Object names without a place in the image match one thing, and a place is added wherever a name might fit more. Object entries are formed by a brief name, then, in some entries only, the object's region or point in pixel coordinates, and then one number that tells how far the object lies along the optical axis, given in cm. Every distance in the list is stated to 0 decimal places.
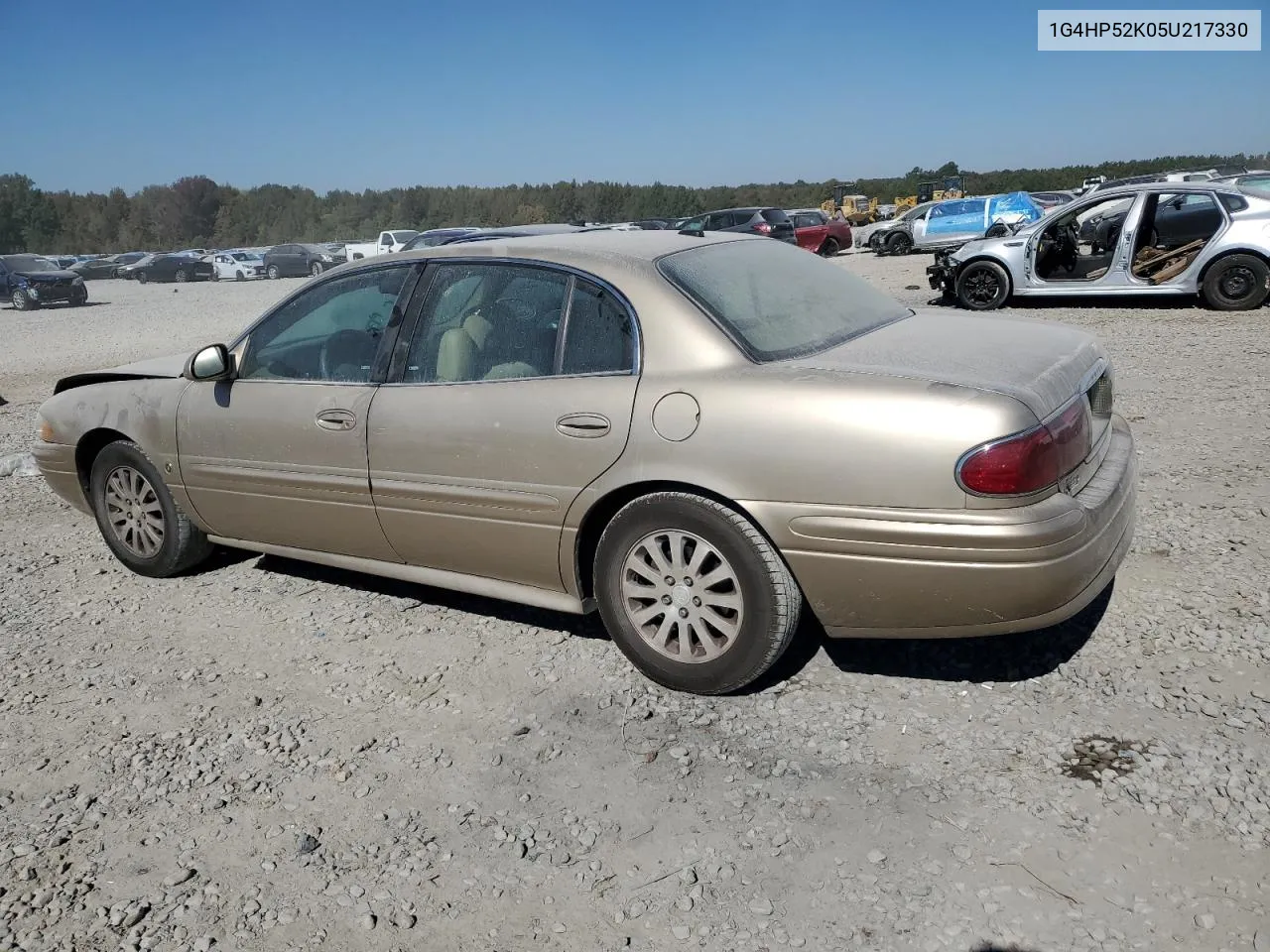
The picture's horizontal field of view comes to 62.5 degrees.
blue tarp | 2634
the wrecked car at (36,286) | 2752
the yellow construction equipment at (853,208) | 5038
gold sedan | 309
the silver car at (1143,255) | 1177
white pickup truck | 3628
